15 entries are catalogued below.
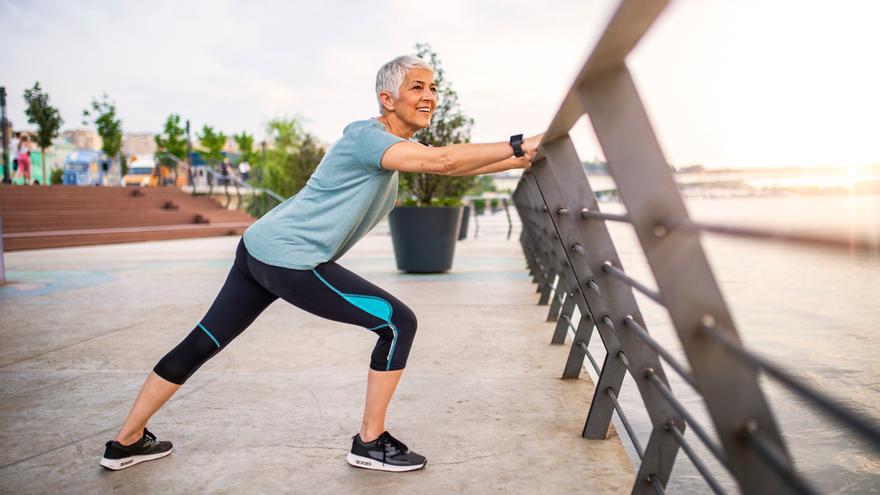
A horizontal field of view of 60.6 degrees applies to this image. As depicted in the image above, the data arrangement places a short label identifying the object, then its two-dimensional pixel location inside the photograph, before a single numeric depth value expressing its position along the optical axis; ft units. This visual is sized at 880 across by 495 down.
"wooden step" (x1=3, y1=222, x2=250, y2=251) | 50.52
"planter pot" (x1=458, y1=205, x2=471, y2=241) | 55.98
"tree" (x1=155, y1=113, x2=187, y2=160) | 160.15
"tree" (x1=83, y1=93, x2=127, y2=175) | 129.08
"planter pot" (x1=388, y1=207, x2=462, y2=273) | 29.71
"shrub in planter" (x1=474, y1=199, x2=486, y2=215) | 137.51
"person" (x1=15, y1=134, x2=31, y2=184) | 92.43
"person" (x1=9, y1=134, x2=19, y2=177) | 91.76
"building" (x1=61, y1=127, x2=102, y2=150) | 366.00
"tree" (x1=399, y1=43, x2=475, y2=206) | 32.42
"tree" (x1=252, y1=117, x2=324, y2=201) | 110.11
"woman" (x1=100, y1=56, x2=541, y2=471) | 8.32
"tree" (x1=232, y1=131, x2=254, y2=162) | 197.37
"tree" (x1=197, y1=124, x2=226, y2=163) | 174.29
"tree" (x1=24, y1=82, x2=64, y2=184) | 112.27
